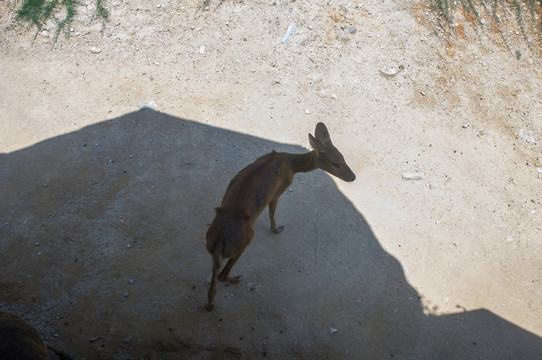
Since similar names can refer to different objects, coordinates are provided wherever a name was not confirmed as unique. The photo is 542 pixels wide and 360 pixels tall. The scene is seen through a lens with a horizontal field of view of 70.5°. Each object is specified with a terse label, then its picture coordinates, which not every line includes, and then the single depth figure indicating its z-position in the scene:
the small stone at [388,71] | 8.28
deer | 4.41
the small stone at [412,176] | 6.93
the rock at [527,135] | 7.70
